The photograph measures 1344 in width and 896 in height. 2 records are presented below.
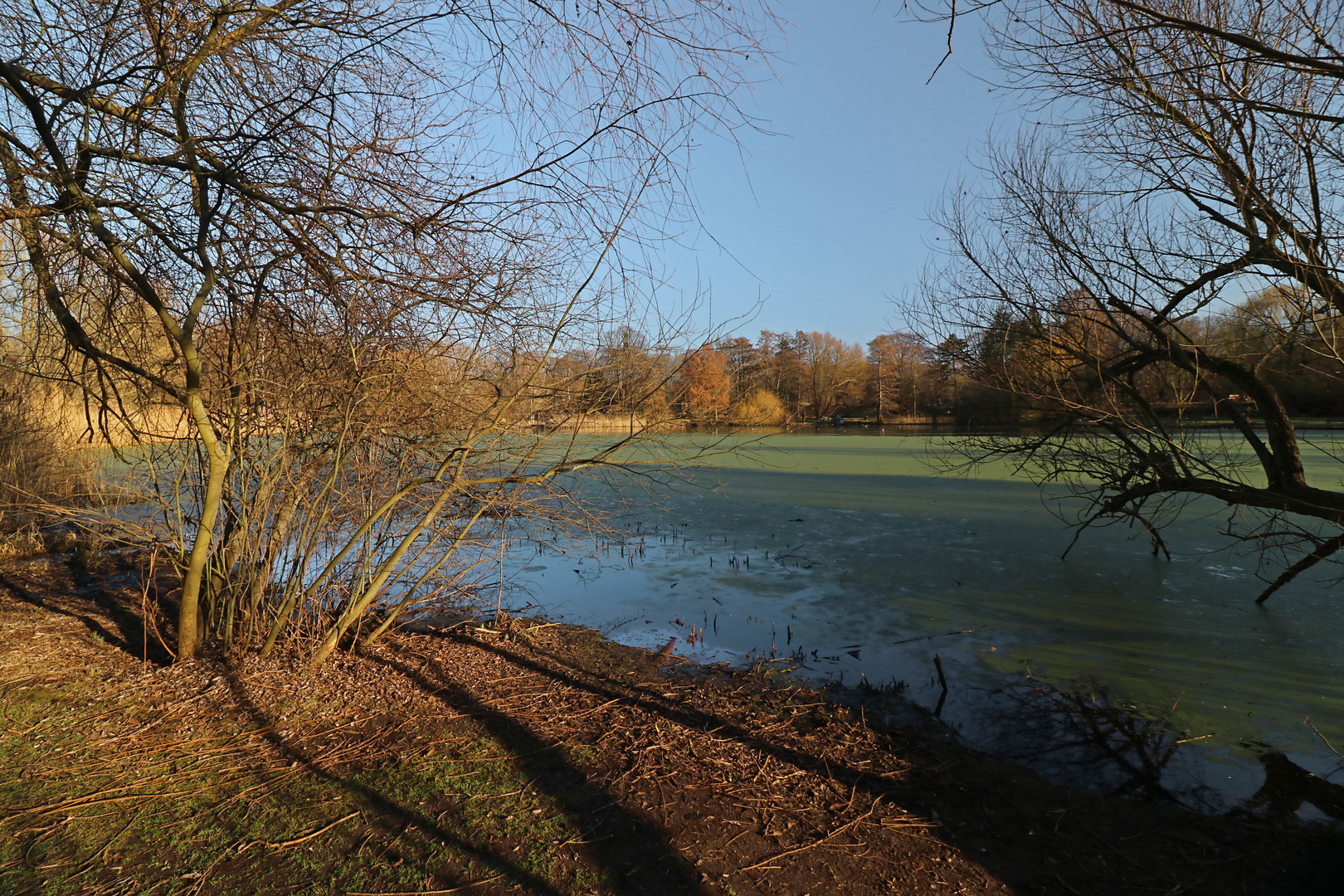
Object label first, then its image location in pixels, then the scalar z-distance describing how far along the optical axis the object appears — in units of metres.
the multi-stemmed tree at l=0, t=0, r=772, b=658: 2.72
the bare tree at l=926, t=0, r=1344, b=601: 3.80
